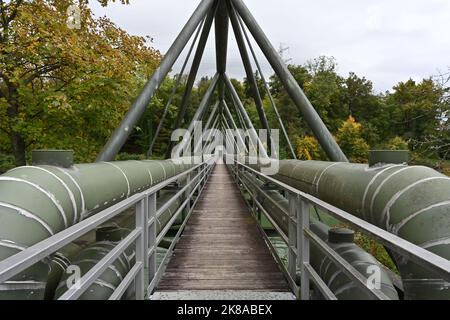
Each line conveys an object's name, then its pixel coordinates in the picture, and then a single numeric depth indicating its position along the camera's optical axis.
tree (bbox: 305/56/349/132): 54.25
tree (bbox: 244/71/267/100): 67.29
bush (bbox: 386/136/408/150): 36.98
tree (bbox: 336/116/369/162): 43.06
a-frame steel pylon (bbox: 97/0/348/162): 5.68
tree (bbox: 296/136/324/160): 41.72
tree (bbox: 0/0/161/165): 8.06
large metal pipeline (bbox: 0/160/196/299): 1.80
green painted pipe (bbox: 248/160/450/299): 1.76
